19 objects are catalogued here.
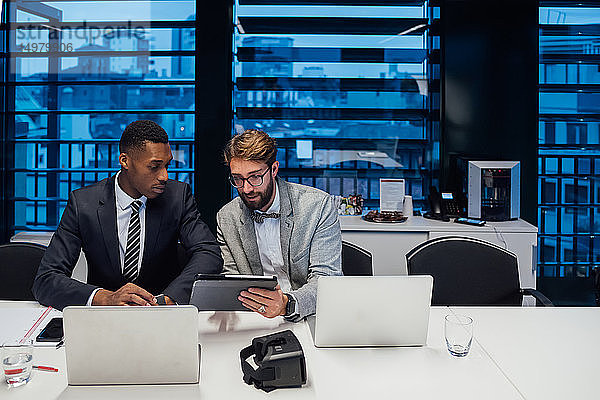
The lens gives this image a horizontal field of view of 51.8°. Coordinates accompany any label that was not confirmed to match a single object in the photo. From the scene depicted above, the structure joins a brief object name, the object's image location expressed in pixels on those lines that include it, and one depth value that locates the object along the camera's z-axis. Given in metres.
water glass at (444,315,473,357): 1.87
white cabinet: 3.93
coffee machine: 4.15
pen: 1.75
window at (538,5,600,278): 4.62
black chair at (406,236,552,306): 2.74
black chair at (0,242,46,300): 2.69
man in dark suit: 2.57
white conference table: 1.62
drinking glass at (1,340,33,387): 1.65
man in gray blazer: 2.48
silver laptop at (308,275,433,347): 1.85
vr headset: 1.66
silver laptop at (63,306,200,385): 1.62
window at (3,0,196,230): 4.68
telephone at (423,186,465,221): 4.32
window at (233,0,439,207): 4.67
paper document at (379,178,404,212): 4.33
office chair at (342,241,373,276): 2.75
